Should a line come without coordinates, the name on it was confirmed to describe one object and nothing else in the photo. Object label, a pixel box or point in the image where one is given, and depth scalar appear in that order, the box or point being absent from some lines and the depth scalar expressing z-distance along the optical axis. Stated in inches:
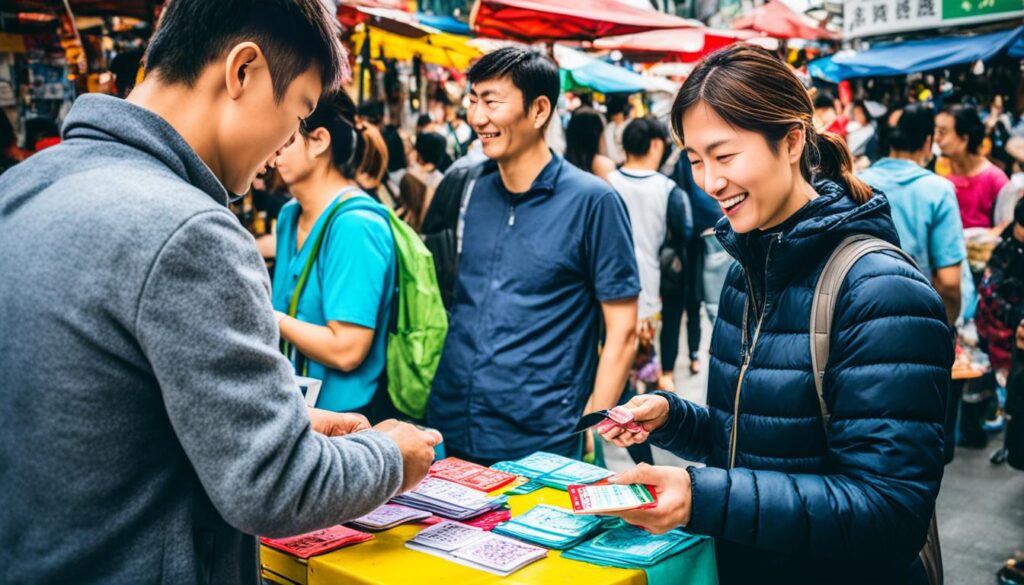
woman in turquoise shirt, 123.0
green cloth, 70.9
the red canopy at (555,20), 274.4
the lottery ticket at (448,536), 73.9
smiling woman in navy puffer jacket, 68.2
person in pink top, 257.6
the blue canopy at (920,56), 414.6
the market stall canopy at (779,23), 547.8
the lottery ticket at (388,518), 78.1
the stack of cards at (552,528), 73.9
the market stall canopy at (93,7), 226.2
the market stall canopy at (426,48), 353.4
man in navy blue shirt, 127.6
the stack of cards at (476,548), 69.7
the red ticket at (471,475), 87.7
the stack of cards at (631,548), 70.3
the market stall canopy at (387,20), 288.4
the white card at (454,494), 82.4
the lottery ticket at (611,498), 69.1
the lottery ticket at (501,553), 69.5
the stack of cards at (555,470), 88.7
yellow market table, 67.8
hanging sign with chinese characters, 439.2
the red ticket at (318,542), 74.3
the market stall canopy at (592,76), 450.3
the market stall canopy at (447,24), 478.0
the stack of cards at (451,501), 80.7
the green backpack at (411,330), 131.3
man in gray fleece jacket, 49.5
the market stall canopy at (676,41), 378.3
